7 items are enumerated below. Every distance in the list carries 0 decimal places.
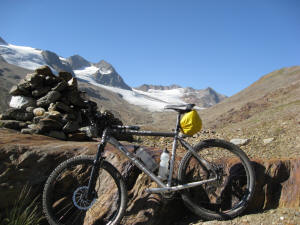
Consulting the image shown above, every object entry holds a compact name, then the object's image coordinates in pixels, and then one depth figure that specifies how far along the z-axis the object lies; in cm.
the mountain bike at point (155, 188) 349
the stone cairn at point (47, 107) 745
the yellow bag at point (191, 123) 358
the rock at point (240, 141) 973
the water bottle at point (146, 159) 367
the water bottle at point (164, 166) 361
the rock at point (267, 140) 968
